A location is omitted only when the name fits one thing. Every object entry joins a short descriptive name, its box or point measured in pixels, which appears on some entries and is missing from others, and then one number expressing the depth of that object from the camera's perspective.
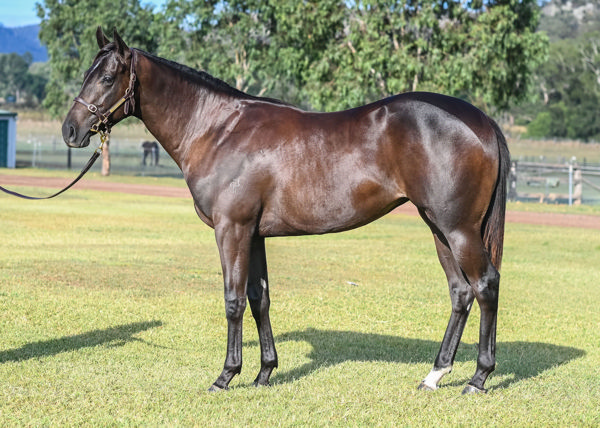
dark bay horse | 6.23
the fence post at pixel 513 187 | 33.40
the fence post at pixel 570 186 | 30.68
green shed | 47.78
